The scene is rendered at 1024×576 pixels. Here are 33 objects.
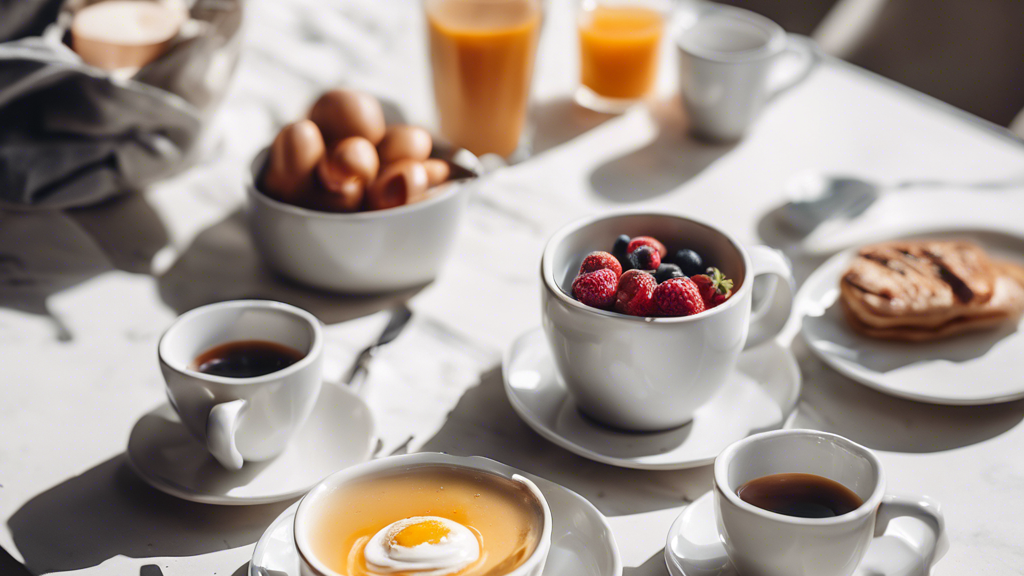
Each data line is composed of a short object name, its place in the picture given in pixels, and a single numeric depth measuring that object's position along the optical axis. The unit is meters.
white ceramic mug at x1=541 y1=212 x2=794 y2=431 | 0.74
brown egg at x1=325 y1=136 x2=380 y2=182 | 1.00
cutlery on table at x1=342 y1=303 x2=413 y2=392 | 0.89
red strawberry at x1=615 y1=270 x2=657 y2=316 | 0.75
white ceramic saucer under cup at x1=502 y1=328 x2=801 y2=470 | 0.78
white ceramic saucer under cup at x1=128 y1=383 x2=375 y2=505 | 0.73
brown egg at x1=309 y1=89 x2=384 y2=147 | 1.04
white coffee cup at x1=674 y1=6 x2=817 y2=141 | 1.28
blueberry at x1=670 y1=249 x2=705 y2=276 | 0.82
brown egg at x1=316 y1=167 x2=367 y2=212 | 0.98
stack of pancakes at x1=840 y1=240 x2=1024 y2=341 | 0.92
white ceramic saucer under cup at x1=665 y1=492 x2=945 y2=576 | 0.65
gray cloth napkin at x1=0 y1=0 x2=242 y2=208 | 1.06
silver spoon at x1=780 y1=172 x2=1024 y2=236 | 1.15
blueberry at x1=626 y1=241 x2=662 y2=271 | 0.81
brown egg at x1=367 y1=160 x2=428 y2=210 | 0.99
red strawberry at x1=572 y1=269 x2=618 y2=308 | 0.76
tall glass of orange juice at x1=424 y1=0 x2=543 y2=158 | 1.22
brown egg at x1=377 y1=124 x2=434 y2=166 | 1.04
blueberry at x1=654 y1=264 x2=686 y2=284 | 0.79
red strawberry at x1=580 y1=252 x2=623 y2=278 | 0.79
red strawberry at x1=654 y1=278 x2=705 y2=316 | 0.74
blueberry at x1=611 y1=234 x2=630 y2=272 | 0.84
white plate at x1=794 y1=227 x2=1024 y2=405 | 0.85
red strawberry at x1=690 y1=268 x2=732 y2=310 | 0.77
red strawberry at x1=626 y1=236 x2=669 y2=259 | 0.84
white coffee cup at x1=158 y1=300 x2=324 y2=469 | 0.71
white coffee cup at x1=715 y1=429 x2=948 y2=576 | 0.59
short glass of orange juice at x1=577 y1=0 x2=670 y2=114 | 1.39
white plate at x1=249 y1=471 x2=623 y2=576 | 0.64
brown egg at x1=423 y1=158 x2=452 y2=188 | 1.03
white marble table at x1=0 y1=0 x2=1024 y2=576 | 0.75
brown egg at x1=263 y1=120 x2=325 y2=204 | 1.00
